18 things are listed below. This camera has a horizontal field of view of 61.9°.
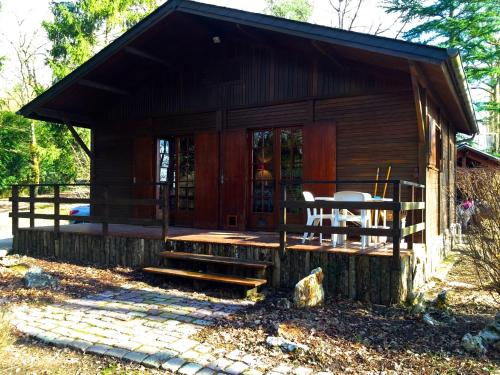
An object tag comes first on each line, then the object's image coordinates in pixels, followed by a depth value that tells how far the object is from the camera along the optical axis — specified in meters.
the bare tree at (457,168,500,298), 4.35
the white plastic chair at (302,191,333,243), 5.77
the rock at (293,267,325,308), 4.62
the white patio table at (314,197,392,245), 5.69
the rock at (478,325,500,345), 3.49
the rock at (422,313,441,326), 4.06
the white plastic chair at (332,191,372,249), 5.27
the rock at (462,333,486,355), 3.38
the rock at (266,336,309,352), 3.37
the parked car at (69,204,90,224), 11.74
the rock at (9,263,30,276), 6.33
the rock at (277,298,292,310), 4.58
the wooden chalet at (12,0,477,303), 5.37
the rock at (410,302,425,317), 4.38
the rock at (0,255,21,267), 6.76
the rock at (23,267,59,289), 5.46
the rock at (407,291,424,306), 4.73
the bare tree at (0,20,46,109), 23.12
